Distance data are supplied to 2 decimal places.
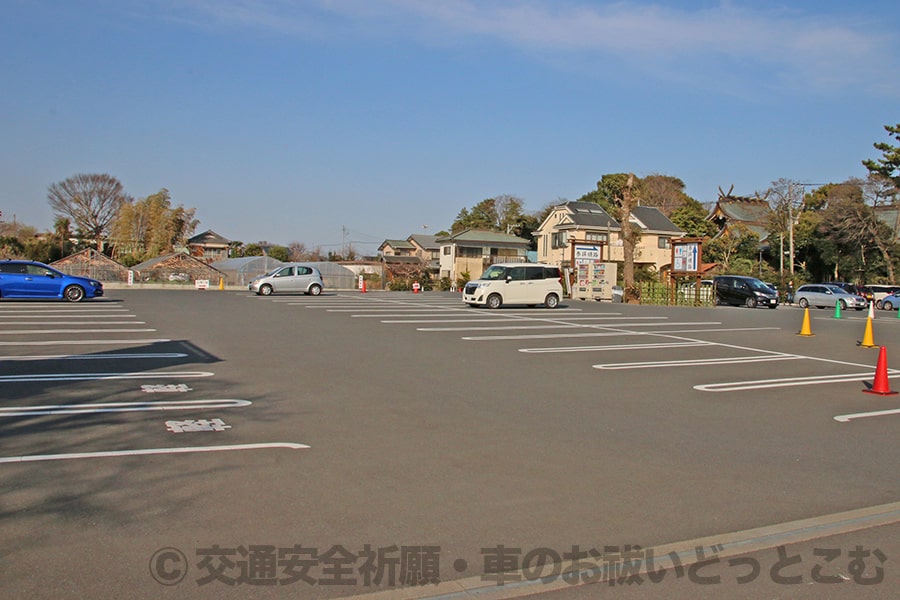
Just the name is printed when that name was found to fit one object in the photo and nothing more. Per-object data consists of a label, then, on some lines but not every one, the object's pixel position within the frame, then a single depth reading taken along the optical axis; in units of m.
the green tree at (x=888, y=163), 41.94
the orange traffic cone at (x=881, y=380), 10.90
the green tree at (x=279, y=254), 88.50
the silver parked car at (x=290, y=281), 36.50
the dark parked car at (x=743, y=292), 36.25
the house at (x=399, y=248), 94.56
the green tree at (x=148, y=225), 71.44
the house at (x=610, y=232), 60.28
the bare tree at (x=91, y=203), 72.12
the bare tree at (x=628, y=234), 39.33
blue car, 26.20
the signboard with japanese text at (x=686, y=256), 36.16
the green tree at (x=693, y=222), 65.94
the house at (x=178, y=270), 50.50
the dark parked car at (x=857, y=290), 45.19
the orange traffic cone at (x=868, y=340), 17.22
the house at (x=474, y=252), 67.75
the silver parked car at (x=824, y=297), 39.91
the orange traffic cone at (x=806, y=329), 19.81
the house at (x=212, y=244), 95.19
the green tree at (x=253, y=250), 88.50
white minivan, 28.73
